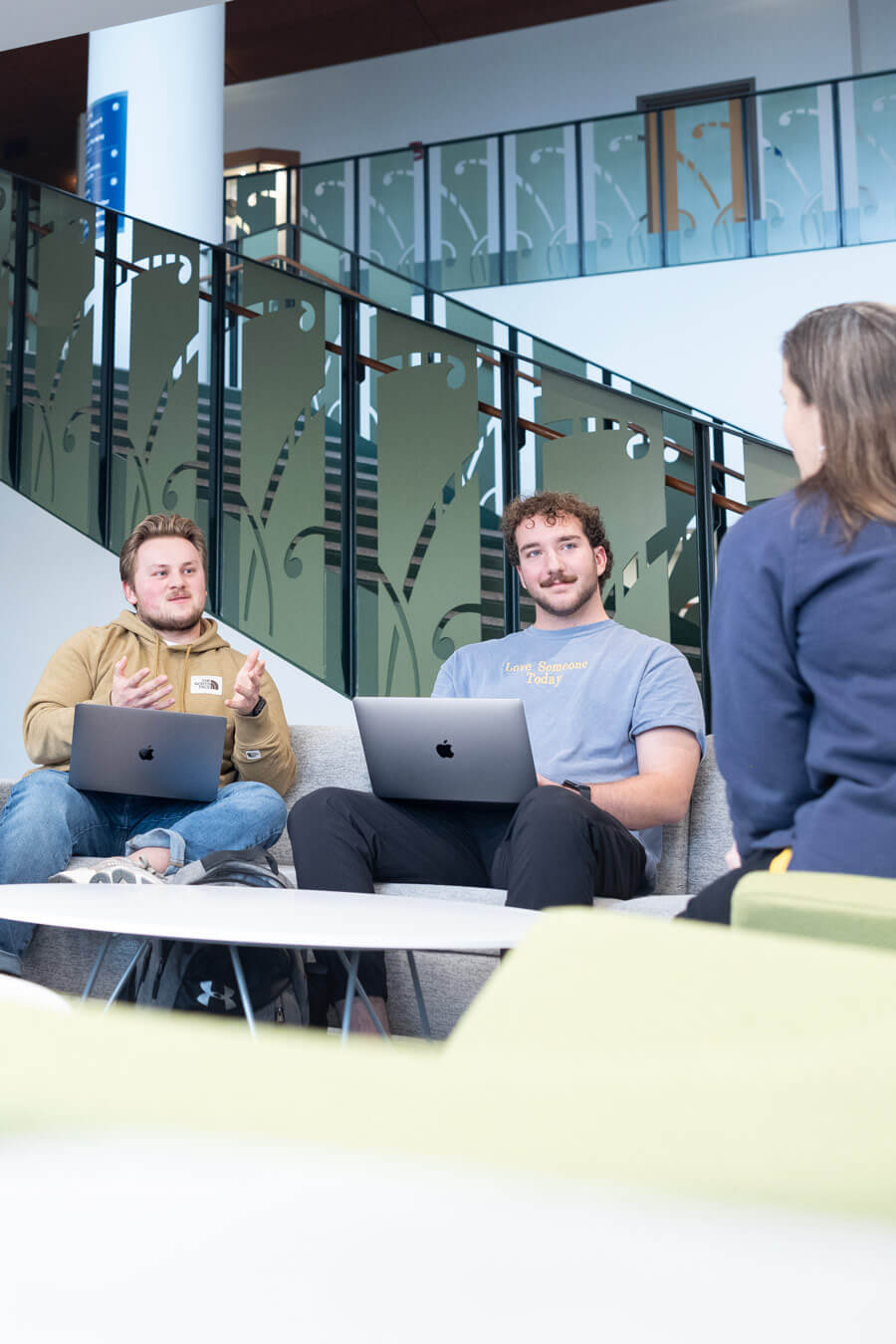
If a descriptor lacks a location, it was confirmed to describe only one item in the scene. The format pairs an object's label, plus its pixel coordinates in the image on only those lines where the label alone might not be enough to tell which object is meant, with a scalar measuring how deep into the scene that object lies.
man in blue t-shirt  2.19
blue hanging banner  5.66
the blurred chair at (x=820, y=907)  0.91
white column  5.65
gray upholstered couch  2.35
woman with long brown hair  1.27
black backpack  2.24
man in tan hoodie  2.58
